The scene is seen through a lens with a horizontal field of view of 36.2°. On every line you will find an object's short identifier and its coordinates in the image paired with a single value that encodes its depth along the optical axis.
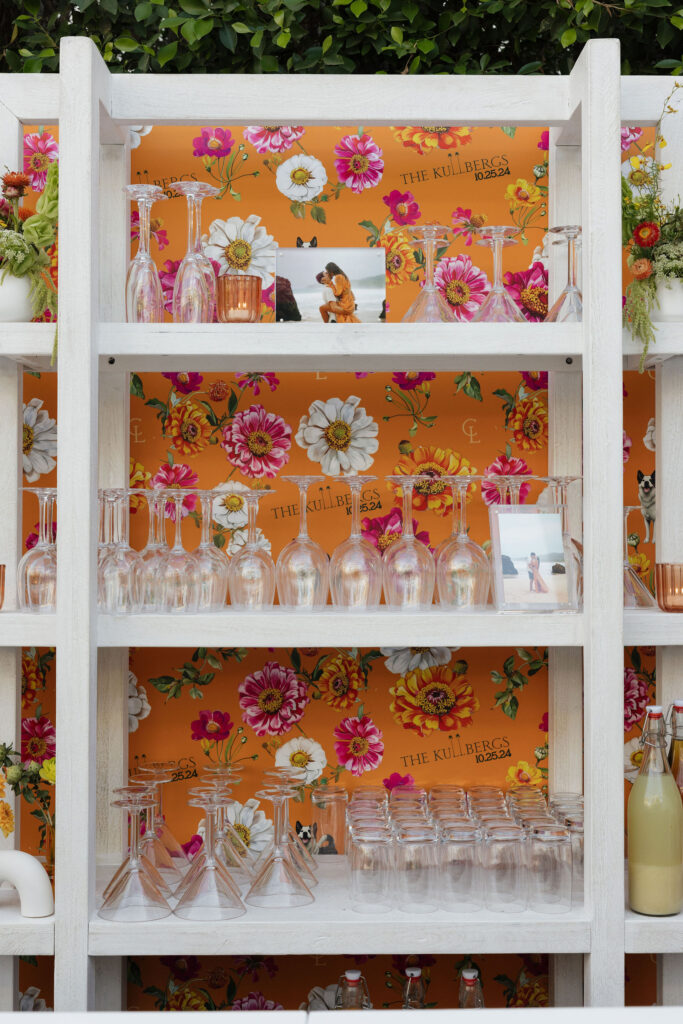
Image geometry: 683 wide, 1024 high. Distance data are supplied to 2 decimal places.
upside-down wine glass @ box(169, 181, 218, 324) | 1.81
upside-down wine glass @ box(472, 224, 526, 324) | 1.82
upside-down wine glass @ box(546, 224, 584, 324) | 1.82
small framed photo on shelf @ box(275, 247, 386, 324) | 1.99
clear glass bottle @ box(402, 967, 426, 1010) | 1.87
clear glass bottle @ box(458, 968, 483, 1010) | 1.83
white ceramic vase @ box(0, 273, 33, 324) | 1.82
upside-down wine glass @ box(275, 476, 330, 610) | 1.80
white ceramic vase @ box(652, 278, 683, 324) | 1.81
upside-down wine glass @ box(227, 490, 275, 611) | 1.80
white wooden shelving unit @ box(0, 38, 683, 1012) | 1.68
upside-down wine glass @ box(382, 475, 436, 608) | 1.81
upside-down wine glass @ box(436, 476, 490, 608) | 1.81
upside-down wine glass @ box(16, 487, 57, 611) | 1.80
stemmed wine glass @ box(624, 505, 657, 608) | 1.93
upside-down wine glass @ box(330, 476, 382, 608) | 1.81
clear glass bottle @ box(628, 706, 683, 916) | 1.70
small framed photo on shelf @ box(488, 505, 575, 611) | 1.78
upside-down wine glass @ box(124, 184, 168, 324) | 1.82
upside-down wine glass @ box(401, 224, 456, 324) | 1.81
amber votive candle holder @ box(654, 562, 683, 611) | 1.83
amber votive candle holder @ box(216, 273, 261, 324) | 1.80
